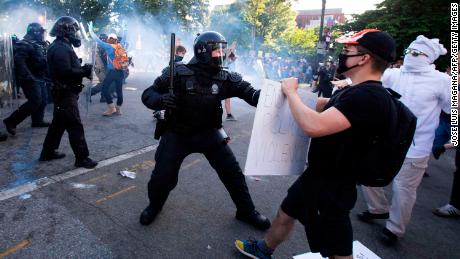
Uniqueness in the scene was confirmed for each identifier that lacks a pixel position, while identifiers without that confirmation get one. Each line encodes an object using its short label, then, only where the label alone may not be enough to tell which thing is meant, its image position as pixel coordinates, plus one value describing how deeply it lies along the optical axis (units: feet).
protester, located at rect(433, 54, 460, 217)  12.84
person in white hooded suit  9.93
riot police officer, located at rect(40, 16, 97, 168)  12.87
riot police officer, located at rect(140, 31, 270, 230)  9.27
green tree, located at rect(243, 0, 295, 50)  132.87
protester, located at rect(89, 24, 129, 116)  24.03
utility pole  57.41
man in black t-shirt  5.59
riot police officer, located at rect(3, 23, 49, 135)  17.49
